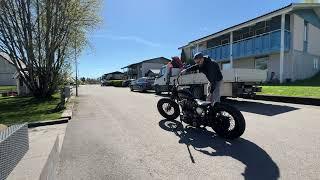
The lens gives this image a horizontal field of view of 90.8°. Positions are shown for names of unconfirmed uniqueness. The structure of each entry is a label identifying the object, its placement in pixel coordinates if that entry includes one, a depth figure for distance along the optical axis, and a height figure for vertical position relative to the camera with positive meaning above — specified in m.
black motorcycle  3.26 -0.67
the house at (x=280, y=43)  12.26 +3.59
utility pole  11.68 +2.74
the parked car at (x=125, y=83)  27.01 +0.39
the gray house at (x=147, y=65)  33.16 +4.29
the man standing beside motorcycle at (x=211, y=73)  3.84 +0.30
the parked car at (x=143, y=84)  15.18 +0.12
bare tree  9.65 +3.44
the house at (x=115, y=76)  42.65 +2.60
